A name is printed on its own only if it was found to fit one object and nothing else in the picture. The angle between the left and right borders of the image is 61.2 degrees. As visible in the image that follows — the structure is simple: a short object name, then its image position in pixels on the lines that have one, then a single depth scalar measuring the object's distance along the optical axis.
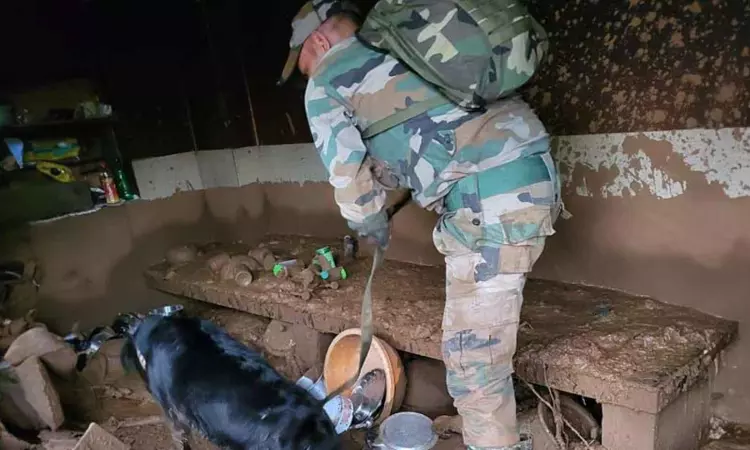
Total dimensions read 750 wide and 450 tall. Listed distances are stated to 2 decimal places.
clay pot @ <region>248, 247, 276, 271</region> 3.46
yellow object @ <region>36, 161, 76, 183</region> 3.51
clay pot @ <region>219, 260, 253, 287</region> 3.32
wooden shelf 3.36
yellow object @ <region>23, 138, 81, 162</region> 3.49
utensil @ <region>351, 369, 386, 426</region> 2.50
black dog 2.04
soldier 1.81
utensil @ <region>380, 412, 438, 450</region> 2.32
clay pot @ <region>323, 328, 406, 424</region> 2.49
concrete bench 1.93
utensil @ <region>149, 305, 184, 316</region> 3.48
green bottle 3.85
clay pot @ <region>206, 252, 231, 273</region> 3.57
